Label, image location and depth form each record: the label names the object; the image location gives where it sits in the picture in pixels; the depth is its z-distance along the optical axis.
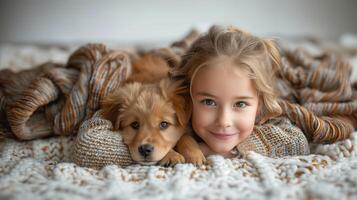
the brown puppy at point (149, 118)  1.28
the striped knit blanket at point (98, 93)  1.45
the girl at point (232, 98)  1.28
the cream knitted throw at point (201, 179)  1.05
